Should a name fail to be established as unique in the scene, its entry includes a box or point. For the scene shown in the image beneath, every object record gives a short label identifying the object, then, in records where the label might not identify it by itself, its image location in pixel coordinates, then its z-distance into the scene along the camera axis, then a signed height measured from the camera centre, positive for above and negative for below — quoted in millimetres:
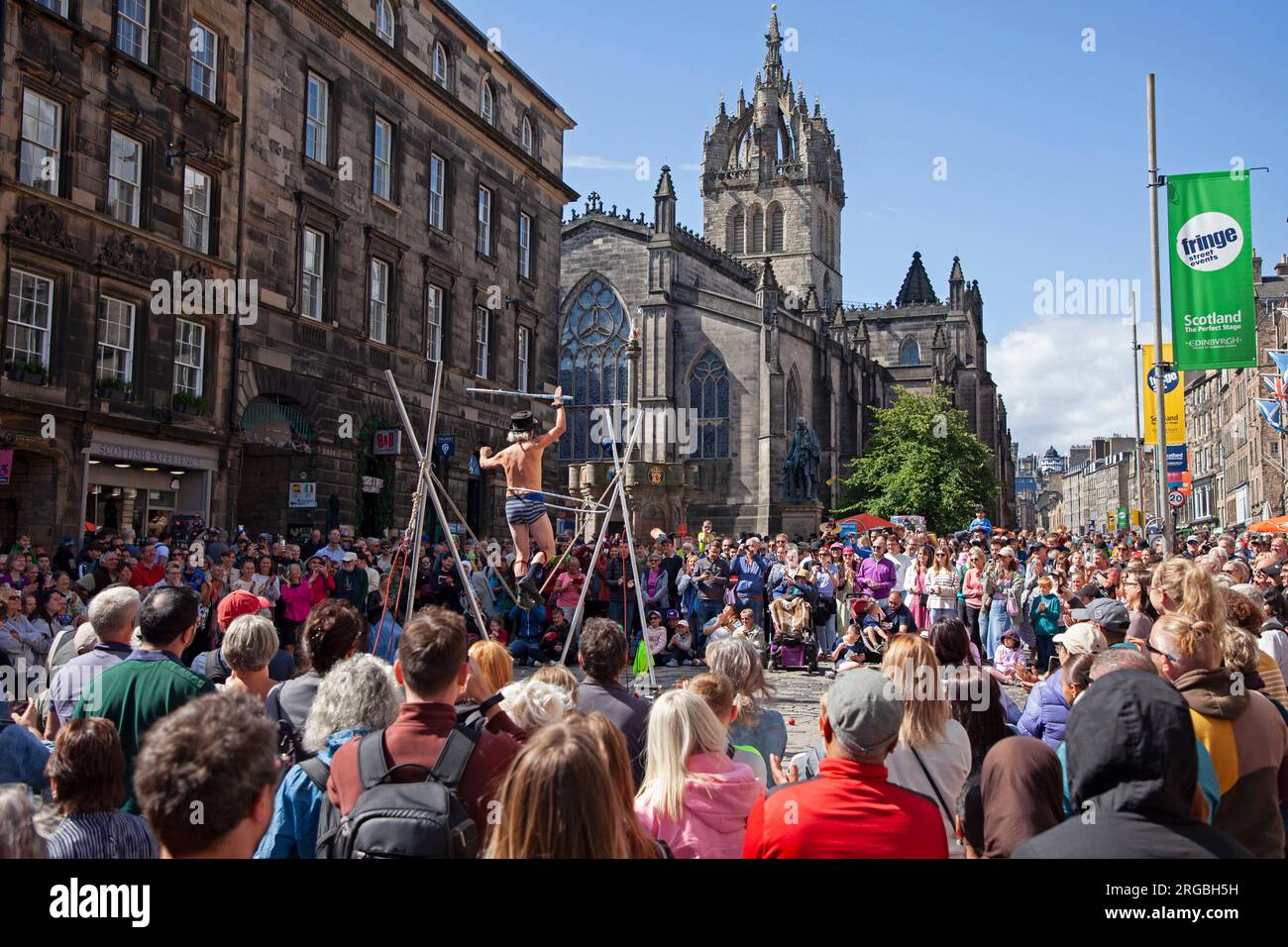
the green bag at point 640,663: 12675 -1384
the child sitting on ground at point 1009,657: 11611 -1199
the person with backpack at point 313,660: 5168 -568
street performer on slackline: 13016 +792
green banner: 13688 +3627
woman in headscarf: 3926 -897
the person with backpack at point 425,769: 3408 -804
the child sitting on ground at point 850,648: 14191 -1300
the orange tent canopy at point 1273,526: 24398 +715
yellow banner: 22375 +3333
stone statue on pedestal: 45062 +3578
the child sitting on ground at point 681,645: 16969 -1533
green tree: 59250 +4661
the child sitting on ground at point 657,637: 16578 -1374
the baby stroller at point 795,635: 16422 -1313
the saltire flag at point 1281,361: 32406 +5894
